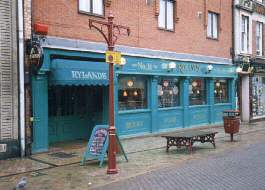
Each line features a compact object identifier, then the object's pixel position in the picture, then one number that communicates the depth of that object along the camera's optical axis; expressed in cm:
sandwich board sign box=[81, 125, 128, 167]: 713
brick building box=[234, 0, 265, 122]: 1542
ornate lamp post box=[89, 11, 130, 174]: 650
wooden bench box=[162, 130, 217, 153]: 847
